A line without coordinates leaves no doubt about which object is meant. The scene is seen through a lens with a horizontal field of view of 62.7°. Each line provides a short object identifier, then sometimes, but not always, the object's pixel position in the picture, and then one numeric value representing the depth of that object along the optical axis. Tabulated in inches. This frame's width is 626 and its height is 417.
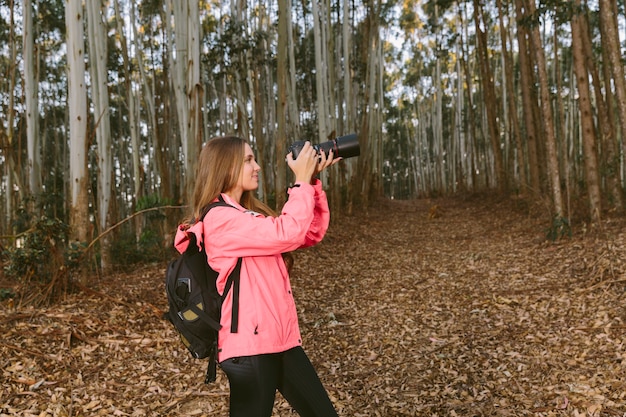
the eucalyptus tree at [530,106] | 438.6
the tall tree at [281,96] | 294.1
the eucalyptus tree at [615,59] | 247.3
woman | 68.2
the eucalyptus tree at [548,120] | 309.9
